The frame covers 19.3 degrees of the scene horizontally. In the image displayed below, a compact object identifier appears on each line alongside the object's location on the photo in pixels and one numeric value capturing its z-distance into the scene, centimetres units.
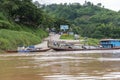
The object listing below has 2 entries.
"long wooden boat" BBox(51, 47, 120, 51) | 5734
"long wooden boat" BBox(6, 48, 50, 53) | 5193
